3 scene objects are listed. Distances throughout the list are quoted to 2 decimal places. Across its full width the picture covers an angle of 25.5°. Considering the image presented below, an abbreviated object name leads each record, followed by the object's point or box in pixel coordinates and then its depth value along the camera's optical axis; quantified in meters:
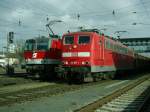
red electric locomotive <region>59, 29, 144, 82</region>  21.19
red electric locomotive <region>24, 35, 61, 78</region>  25.52
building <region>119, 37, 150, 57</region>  80.98
